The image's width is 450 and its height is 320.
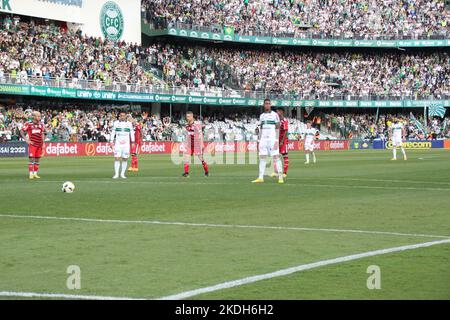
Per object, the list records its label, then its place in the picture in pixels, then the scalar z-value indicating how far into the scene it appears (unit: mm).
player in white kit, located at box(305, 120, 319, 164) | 40750
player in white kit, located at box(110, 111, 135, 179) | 25531
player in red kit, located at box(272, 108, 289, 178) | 26881
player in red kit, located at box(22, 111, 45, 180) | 25531
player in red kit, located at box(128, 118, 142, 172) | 31261
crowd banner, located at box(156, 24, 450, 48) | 73181
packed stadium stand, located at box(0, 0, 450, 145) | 56719
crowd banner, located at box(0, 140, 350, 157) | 50938
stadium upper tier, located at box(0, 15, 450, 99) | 56375
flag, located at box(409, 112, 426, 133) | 84862
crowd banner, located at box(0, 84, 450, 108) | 54094
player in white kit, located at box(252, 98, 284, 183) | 22547
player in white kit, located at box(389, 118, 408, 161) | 42906
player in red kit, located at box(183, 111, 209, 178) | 26391
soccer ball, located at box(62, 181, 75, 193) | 18859
